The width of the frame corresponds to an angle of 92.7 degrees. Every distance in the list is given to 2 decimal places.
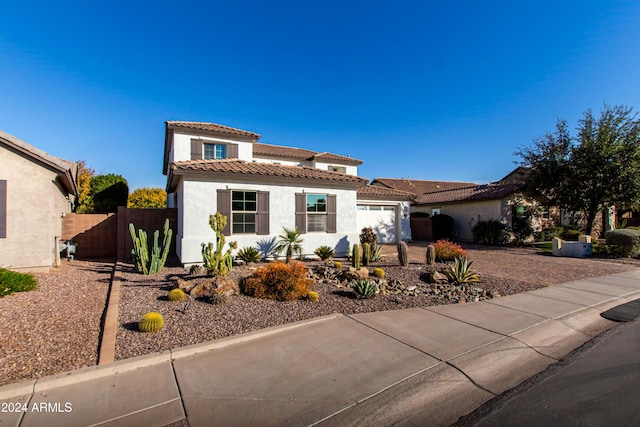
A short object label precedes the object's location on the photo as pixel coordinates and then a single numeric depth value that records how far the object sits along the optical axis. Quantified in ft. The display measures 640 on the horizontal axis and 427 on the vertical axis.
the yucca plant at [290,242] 39.09
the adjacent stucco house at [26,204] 28.94
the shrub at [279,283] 22.84
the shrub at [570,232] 67.21
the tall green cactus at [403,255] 35.55
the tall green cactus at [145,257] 30.27
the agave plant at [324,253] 39.83
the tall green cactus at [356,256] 33.35
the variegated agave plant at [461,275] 28.60
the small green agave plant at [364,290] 23.47
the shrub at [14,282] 22.47
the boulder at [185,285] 23.30
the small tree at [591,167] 51.55
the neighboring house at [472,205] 67.31
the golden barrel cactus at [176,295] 21.48
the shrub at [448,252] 39.55
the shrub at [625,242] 46.65
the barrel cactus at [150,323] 16.15
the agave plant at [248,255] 36.04
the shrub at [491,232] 65.62
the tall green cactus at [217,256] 27.48
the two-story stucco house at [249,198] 35.45
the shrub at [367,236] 57.38
